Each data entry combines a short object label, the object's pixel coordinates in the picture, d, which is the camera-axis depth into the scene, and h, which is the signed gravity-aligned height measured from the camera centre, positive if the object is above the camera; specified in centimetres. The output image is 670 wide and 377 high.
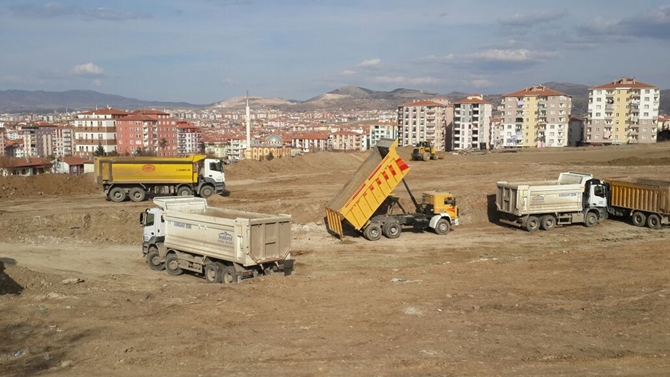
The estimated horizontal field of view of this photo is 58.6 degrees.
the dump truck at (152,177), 3064 -161
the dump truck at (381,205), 2397 -254
